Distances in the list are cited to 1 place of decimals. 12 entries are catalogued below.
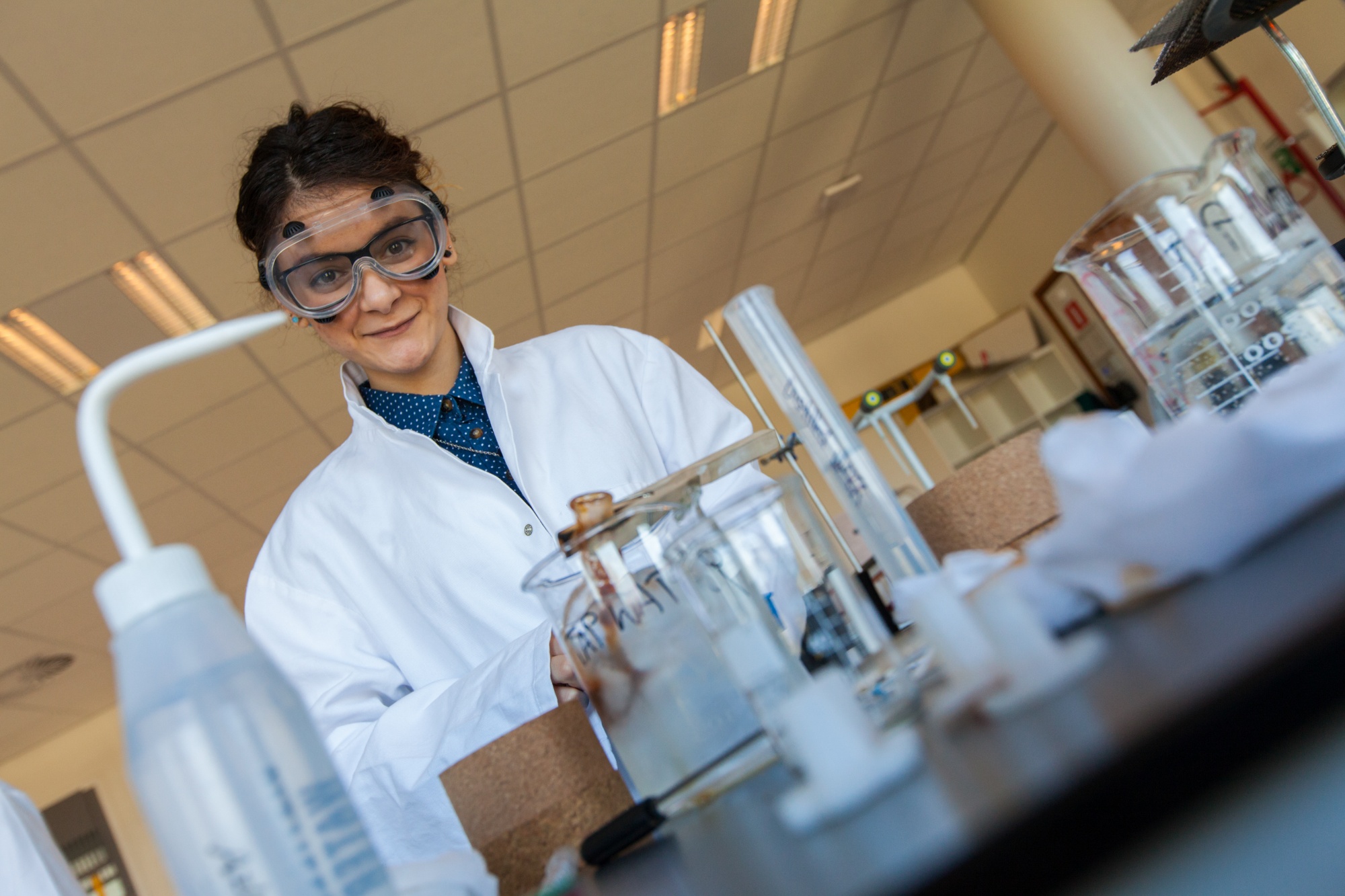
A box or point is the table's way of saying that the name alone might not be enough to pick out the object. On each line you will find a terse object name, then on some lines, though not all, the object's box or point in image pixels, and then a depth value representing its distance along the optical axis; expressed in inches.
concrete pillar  125.4
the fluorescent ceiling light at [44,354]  110.7
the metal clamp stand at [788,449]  32.9
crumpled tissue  15.7
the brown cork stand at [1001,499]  33.6
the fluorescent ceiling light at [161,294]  110.6
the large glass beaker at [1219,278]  31.9
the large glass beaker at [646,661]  25.5
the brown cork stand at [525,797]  29.1
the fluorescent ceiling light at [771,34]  128.7
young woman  50.5
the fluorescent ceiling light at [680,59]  122.8
